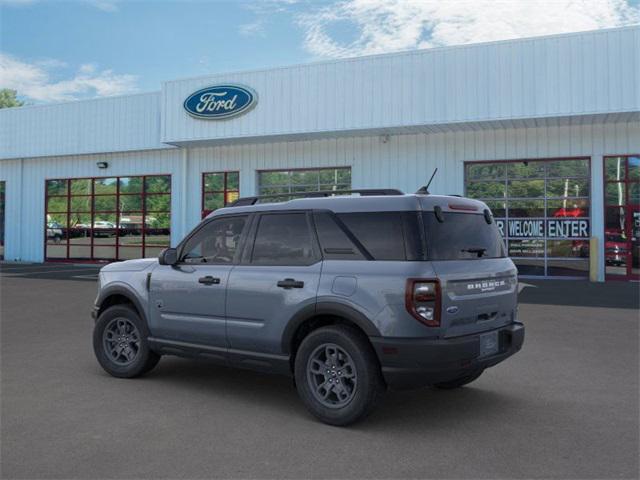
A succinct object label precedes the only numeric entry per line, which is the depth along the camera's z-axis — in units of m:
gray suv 4.43
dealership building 16.03
